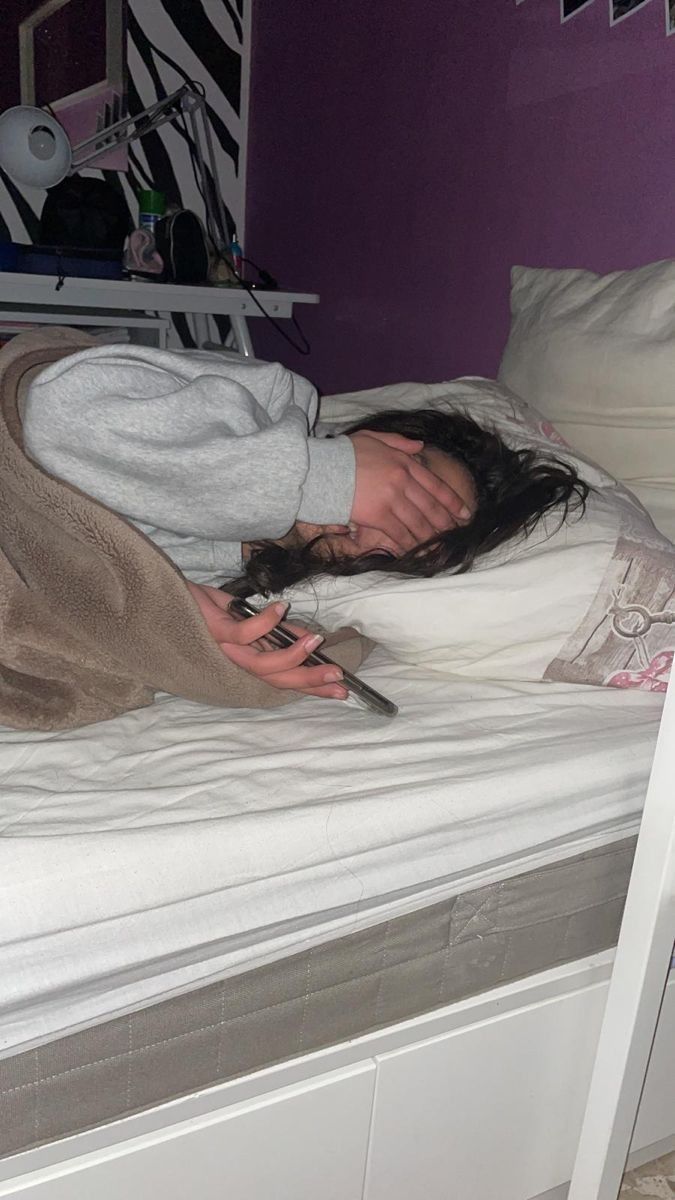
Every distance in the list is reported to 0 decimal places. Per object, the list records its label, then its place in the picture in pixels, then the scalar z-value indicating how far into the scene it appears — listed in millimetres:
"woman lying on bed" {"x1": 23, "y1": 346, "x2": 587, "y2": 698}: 830
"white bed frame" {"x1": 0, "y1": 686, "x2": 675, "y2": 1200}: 666
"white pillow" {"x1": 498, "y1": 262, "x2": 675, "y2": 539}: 1062
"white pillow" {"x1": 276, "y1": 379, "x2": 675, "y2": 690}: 856
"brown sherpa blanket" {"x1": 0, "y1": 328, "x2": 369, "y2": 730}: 793
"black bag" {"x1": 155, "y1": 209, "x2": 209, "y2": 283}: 2205
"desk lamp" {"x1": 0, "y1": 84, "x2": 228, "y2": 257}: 2195
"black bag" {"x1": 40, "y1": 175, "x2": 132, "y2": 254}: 2271
